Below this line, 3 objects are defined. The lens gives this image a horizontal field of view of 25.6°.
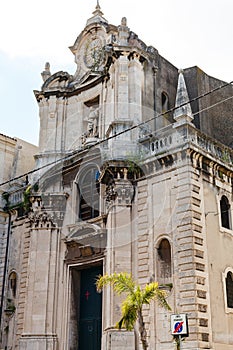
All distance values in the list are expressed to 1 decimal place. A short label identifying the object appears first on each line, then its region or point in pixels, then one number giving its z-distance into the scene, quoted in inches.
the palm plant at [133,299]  571.8
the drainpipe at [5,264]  970.5
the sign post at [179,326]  493.4
